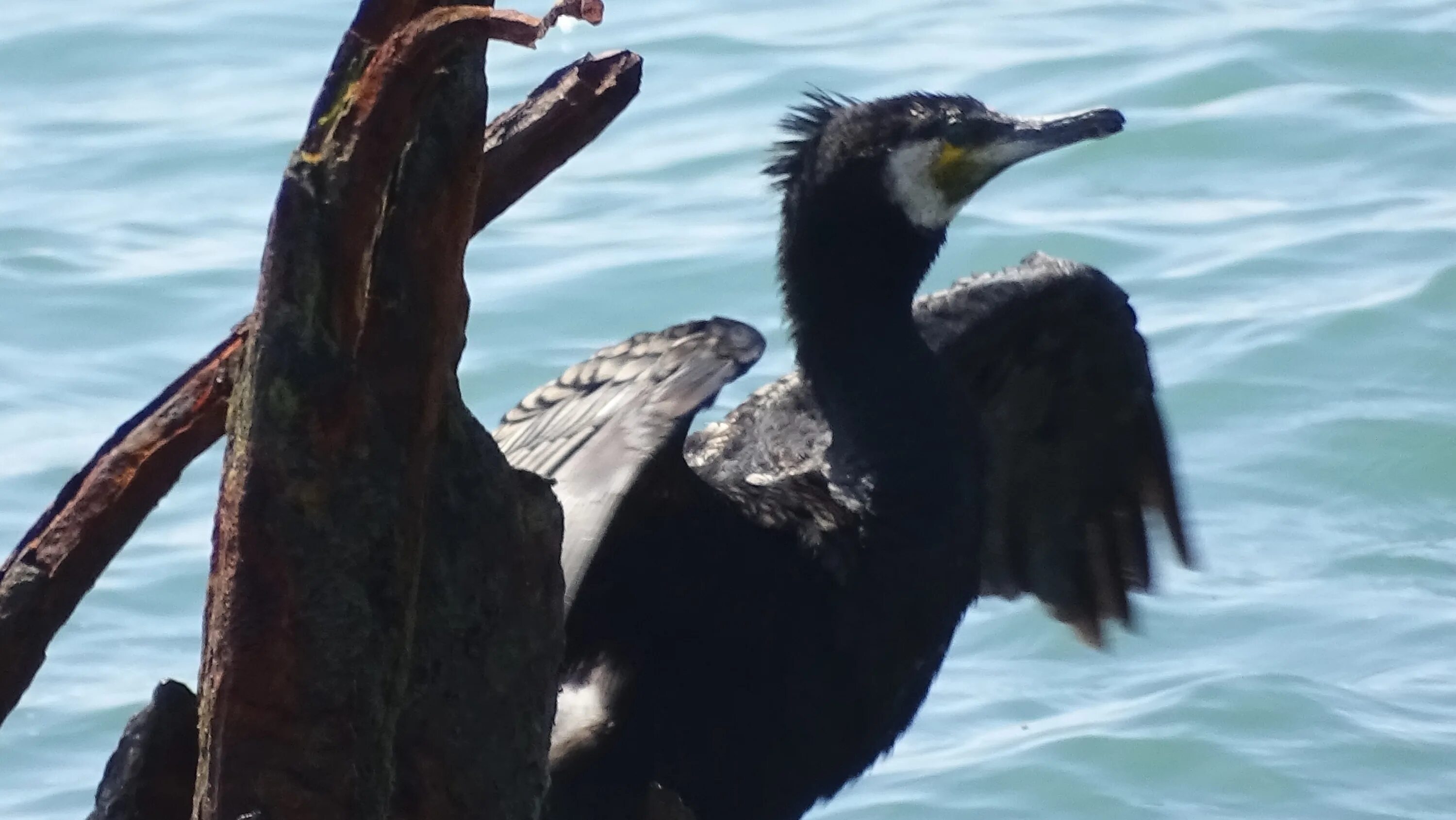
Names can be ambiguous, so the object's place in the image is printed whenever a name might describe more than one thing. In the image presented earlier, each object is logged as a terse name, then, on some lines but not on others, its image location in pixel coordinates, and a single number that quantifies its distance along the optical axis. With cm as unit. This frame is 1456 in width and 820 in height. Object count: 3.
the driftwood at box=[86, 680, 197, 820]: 813
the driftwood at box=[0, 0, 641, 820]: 793
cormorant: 846
